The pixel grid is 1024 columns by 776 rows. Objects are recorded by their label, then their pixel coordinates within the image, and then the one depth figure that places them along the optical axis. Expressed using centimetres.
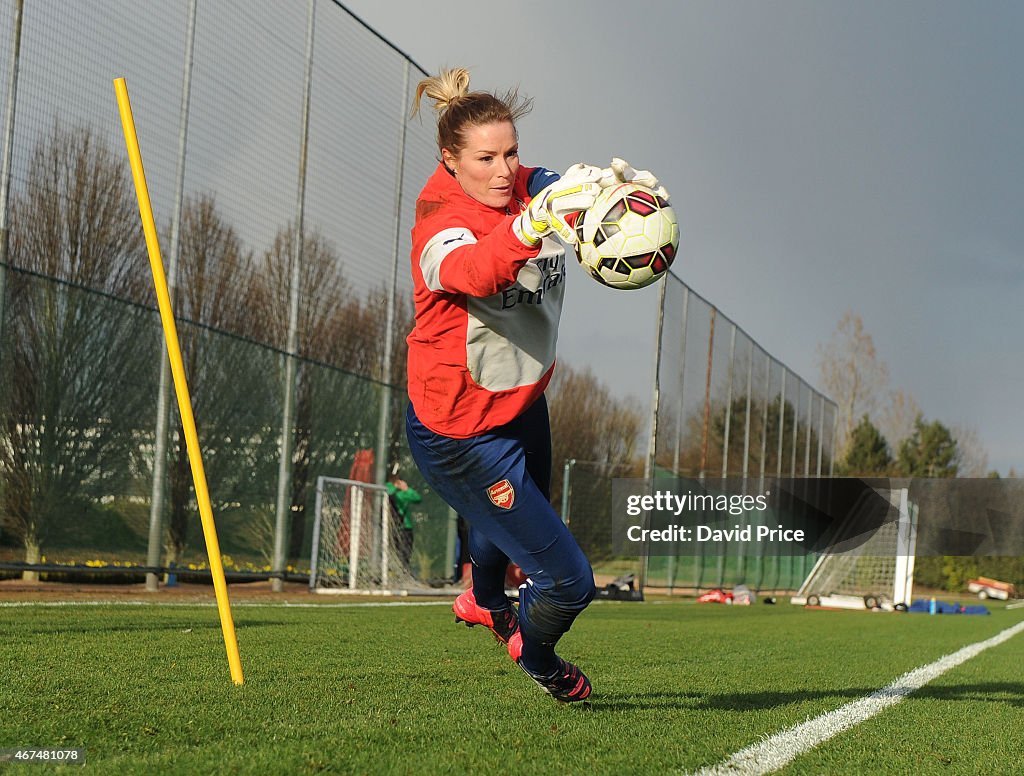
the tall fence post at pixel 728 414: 2733
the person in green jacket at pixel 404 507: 1638
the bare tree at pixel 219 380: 1294
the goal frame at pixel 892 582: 2152
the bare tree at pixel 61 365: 1063
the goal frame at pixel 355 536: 1435
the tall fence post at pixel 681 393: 2444
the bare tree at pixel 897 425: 5559
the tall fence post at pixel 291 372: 1414
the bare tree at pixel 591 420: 4859
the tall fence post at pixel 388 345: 1669
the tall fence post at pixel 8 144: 1046
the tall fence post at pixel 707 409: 2578
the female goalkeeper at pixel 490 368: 367
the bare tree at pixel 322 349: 1475
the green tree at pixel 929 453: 5625
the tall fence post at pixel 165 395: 1199
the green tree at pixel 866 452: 5291
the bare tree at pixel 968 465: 5986
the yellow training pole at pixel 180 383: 438
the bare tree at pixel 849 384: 5456
